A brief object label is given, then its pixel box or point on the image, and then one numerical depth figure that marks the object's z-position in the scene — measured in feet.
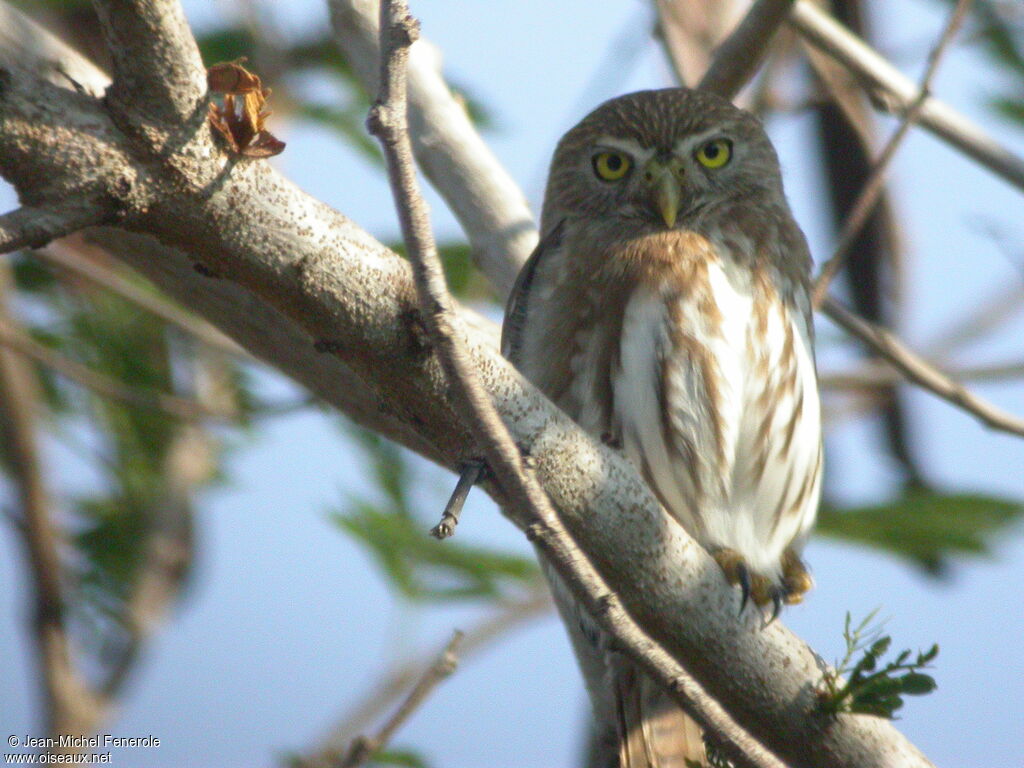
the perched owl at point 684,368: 18.72
